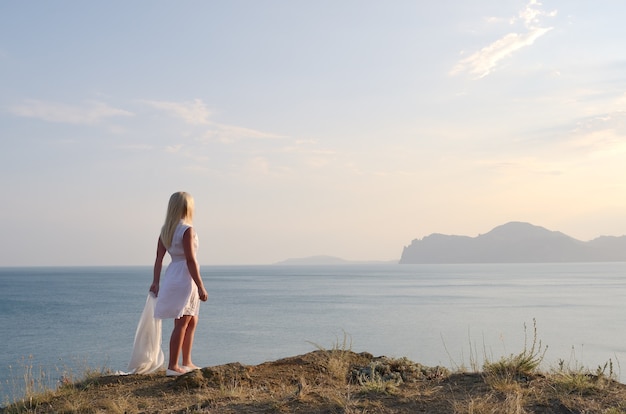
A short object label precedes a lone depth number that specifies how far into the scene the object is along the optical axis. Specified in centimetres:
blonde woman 681
